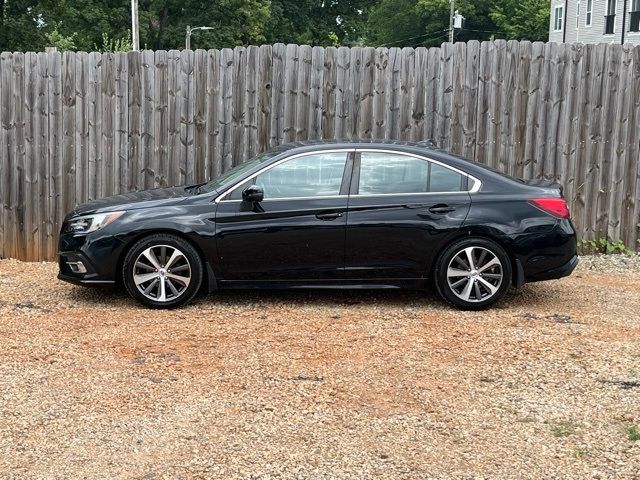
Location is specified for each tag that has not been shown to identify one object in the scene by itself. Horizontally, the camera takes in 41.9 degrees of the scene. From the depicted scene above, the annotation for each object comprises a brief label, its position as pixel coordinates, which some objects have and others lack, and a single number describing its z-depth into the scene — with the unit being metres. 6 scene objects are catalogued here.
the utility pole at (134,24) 38.25
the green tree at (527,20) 68.00
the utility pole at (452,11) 63.27
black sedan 7.19
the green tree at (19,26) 33.66
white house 36.00
